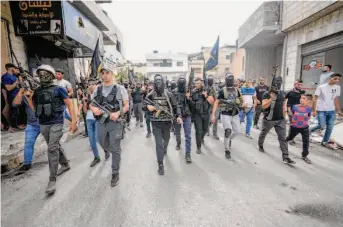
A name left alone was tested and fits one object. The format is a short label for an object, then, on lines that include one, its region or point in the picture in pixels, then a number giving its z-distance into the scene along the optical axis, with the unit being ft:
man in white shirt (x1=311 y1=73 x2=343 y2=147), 16.10
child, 13.83
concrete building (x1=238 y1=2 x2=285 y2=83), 35.47
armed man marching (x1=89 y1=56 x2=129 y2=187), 10.78
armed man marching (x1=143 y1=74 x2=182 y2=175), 12.19
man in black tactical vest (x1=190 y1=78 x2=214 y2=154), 15.10
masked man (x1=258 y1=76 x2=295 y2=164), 13.65
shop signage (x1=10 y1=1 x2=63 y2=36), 20.68
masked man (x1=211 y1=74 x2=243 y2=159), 14.49
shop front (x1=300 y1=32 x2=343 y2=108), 27.63
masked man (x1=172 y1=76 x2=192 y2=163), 14.07
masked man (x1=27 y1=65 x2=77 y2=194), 10.18
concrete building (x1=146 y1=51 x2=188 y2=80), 157.89
